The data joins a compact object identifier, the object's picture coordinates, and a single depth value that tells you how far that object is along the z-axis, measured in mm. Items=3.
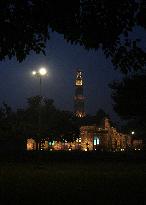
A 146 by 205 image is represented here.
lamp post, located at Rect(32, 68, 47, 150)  60259
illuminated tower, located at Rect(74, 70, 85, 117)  186500
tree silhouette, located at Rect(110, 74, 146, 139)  60688
